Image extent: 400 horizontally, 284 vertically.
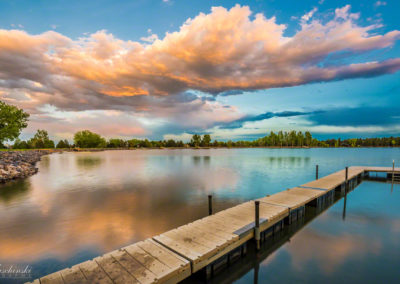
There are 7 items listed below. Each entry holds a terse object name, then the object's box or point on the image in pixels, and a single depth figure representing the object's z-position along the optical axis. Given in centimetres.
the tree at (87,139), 14144
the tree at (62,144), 14165
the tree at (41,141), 12479
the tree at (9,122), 4139
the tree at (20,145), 11092
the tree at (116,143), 16585
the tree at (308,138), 18700
